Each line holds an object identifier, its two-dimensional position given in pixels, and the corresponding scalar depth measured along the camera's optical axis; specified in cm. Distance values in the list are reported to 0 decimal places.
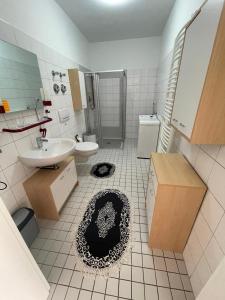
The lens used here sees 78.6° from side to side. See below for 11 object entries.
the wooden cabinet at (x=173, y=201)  101
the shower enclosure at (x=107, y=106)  319
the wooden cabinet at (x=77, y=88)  242
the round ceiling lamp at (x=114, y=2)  194
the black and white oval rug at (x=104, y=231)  124
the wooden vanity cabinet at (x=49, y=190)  141
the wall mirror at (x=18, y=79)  119
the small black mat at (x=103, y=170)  242
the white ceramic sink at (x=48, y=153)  129
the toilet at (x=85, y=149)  235
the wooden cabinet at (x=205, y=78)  65
